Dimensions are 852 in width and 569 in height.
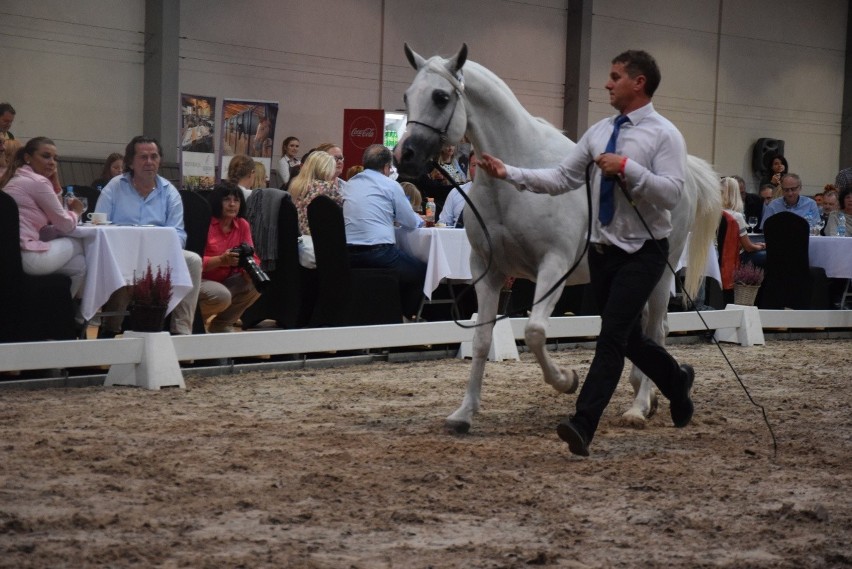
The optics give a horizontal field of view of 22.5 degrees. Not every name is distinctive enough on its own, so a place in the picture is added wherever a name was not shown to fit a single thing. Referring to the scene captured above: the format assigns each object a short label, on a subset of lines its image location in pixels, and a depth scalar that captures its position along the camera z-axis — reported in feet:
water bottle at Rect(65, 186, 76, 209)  42.69
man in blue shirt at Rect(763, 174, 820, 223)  77.37
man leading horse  28.38
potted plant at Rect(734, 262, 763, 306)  63.71
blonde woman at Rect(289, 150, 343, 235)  53.90
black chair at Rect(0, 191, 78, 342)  37.76
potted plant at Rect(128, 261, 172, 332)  39.94
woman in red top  48.63
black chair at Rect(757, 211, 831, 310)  64.61
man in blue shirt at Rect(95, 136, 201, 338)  44.82
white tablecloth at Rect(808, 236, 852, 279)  65.61
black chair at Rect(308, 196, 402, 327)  47.36
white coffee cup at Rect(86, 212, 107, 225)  42.91
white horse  32.67
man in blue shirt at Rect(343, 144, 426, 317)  51.08
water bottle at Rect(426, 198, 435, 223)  64.26
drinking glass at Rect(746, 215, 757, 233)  75.04
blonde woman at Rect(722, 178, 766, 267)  68.84
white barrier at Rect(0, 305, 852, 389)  37.98
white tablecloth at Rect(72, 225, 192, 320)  40.28
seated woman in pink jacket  39.44
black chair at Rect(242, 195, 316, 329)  48.63
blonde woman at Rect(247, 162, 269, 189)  62.73
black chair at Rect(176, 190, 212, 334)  46.54
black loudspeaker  136.04
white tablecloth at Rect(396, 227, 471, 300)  52.04
